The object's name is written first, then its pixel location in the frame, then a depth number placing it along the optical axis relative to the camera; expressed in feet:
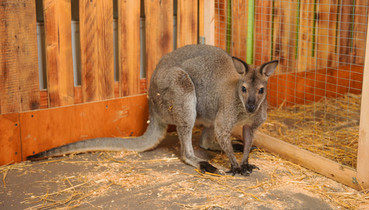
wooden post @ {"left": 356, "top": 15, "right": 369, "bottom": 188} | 10.80
